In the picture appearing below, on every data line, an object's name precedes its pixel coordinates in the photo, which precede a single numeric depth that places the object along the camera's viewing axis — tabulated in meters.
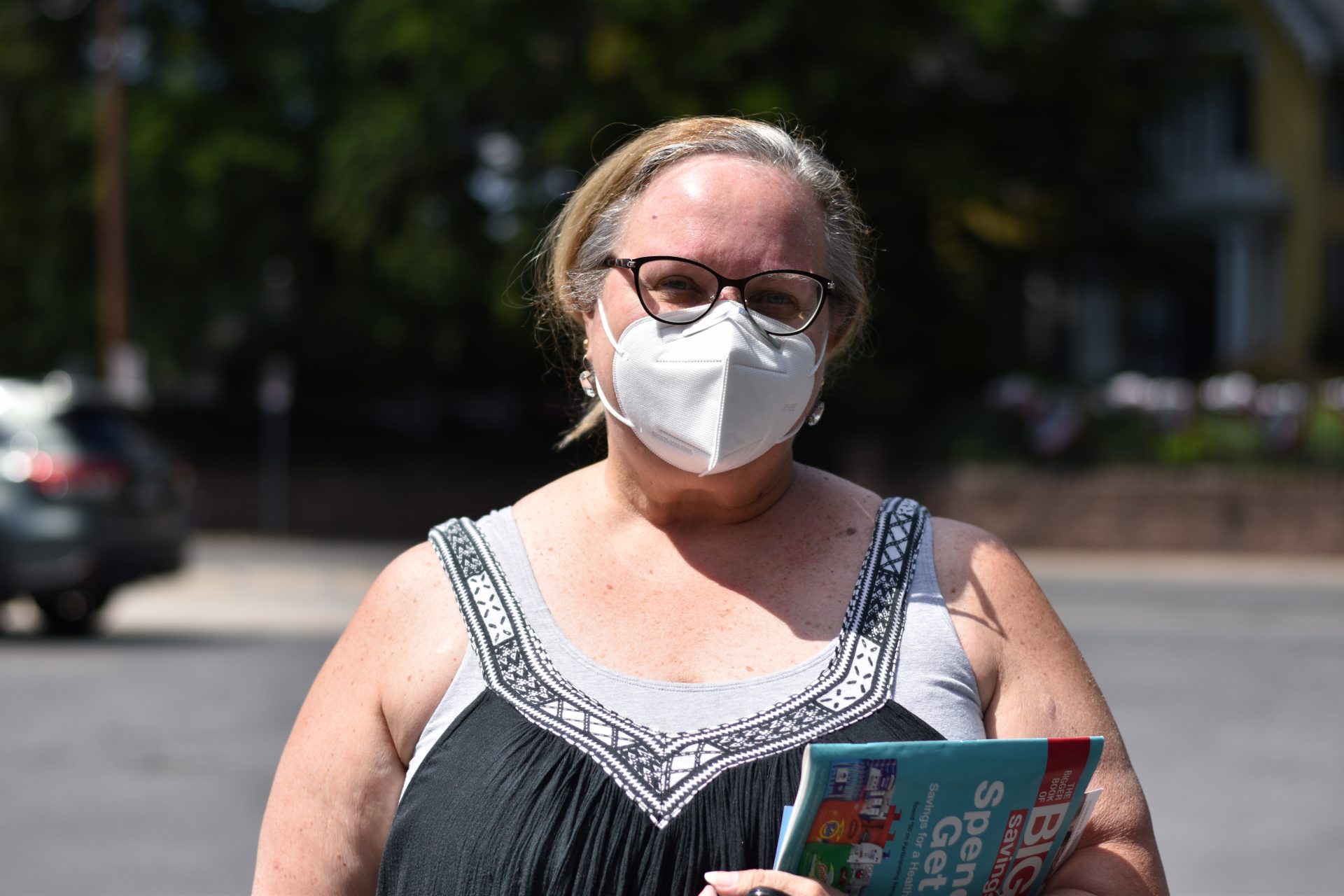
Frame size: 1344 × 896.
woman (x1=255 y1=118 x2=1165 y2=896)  1.95
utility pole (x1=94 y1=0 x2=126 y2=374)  22.03
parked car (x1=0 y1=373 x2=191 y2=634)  11.48
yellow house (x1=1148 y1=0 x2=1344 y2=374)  28.70
